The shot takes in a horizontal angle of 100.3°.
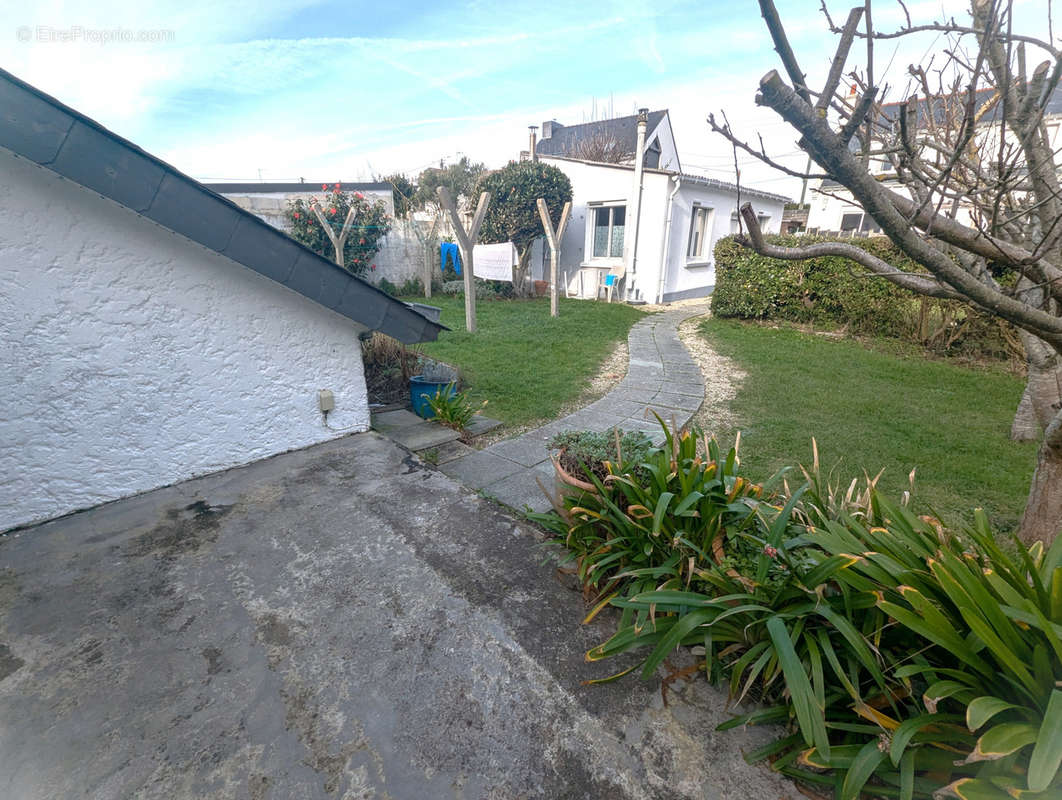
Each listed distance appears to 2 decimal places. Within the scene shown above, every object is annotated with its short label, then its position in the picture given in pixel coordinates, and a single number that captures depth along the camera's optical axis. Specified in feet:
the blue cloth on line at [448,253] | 45.75
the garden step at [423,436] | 13.21
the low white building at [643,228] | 40.16
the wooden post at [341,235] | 34.37
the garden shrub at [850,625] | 3.94
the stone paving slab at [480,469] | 11.52
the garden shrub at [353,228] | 39.27
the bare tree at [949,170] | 3.62
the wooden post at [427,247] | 43.12
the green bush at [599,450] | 8.39
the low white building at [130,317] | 8.12
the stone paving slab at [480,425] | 14.70
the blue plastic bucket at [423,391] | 15.38
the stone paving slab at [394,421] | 14.40
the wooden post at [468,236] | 26.03
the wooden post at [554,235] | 33.13
